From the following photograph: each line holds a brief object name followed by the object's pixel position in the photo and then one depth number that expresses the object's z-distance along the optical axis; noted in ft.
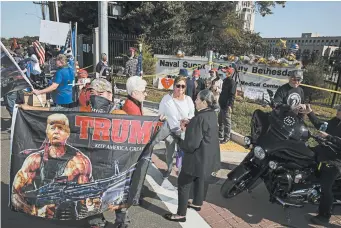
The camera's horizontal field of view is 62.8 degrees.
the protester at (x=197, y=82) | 25.80
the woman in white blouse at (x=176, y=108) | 14.15
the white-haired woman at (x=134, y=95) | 10.77
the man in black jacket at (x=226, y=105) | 21.24
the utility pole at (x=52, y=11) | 51.24
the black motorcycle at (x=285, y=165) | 11.72
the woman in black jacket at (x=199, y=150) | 10.85
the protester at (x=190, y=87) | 24.73
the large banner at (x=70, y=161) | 10.10
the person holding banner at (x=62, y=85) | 18.21
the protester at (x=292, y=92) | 15.34
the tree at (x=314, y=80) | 40.81
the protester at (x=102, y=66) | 37.22
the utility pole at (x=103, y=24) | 33.91
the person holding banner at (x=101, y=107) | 10.92
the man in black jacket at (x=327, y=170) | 11.72
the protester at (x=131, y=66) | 33.81
